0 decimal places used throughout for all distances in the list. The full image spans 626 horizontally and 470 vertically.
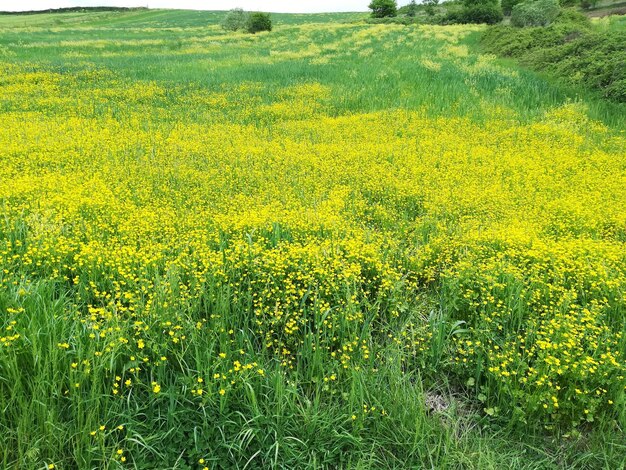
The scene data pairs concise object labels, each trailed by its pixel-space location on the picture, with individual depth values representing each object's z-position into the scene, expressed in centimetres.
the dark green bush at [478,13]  4620
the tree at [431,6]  6028
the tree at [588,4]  4116
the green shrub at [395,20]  5206
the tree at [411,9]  6518
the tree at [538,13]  3344
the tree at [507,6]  4865
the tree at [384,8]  6650
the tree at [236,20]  5477
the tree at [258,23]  5088
